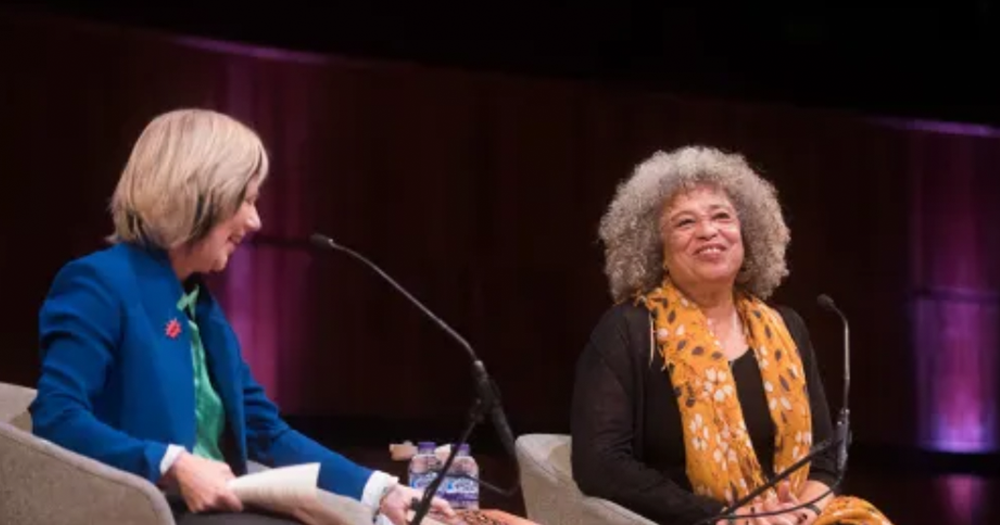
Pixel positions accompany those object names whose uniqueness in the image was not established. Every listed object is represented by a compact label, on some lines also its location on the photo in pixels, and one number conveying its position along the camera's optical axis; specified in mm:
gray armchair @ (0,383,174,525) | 4293
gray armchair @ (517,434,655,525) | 5961
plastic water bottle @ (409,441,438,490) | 7191
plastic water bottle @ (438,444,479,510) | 6803
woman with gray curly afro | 6129
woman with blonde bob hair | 4398
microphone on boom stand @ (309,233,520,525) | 4418
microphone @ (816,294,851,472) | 5703
